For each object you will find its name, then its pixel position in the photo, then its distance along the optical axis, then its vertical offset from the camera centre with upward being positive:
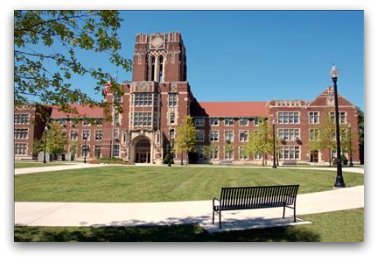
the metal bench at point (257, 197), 7.25 -1.44
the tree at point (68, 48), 6.71 +1.93
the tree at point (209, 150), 50.69 -2.17
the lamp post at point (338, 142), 11.48 -0.22
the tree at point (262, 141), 42.03 -0.60
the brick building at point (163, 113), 46.16 +3.53
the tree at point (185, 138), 44.41 -0.21
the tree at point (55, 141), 38.05 -0.58
